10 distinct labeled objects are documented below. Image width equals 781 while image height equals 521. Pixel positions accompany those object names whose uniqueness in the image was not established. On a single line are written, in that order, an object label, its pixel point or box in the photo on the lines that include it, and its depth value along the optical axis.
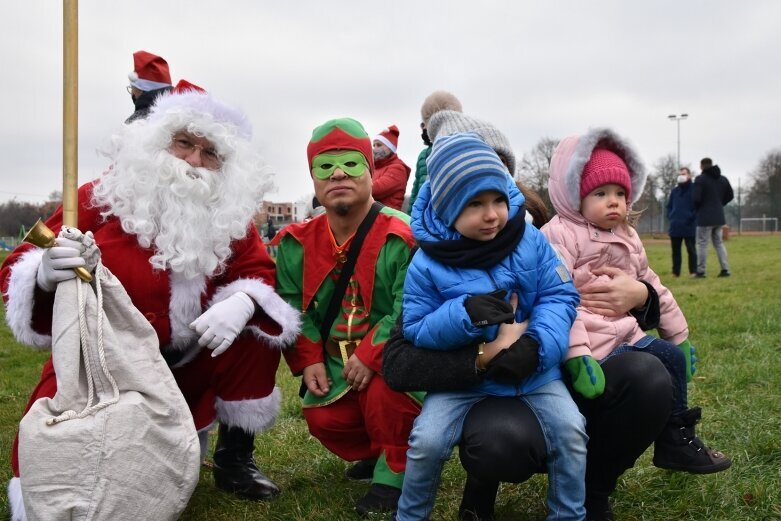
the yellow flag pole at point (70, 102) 2.29
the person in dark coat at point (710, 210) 10.53
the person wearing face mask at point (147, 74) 3.85
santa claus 2.76
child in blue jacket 2.14
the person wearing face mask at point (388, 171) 5.95
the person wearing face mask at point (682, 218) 10.80
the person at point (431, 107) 4.96
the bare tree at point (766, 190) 46.42
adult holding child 2.15
